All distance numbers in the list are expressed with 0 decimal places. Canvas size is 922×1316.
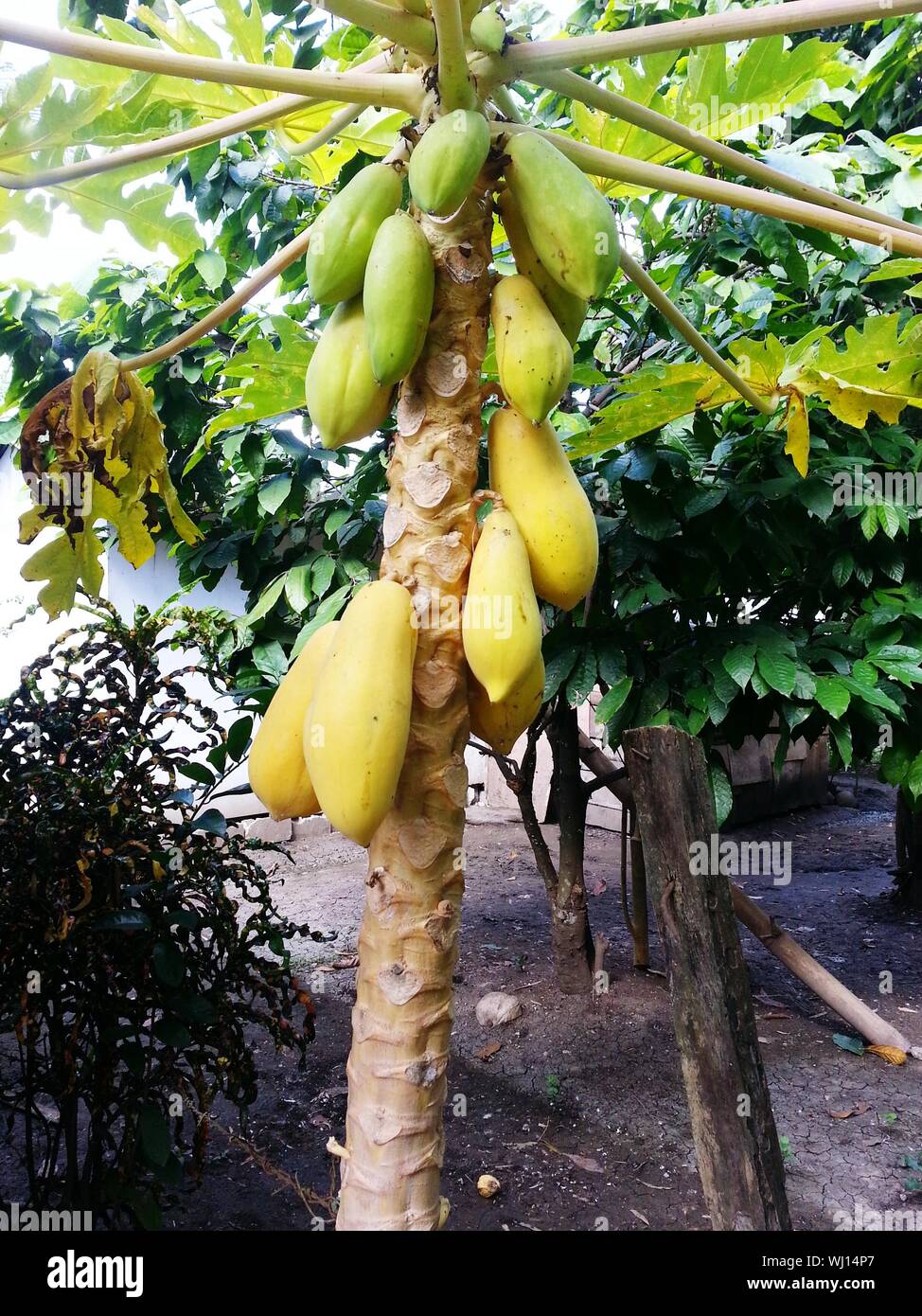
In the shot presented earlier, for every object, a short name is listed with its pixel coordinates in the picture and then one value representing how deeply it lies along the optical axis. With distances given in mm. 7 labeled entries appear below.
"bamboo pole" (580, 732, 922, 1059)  3242
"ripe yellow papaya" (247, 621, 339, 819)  1050
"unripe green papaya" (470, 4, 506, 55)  1020
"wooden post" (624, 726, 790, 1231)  1495
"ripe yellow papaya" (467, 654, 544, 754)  1012
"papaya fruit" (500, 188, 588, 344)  1103
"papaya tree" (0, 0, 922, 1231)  958
